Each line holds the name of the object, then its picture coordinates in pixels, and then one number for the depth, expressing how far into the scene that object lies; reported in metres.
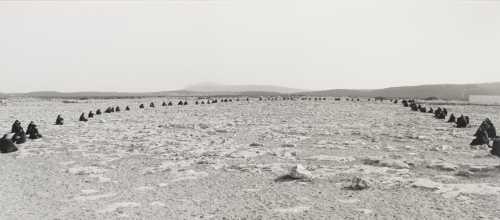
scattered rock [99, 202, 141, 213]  8.29
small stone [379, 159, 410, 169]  11.67
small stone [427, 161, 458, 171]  11.32
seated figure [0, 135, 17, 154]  14.78
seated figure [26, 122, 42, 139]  18.19
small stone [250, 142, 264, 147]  16.06
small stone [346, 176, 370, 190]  9.41
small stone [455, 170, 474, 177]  10.53
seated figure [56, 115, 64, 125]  24.50
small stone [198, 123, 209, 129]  22.84
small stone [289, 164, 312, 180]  10.43
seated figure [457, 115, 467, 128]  23.27
